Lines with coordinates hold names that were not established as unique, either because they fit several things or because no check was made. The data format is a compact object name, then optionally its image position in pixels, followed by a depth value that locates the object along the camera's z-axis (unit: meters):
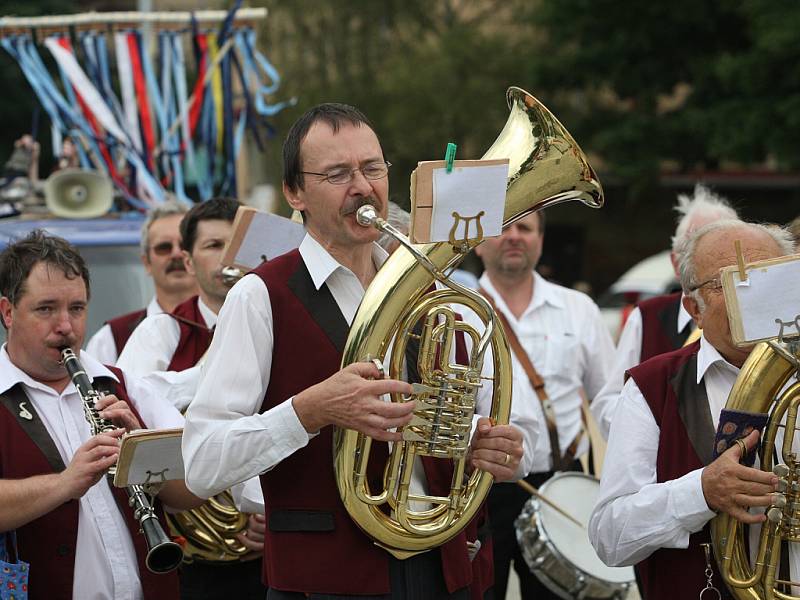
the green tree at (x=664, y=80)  38.41
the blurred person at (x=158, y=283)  11.06
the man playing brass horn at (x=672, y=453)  6.58
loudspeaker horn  14.85
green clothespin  5.93
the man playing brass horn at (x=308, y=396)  6.11
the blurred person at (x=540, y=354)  10.74
